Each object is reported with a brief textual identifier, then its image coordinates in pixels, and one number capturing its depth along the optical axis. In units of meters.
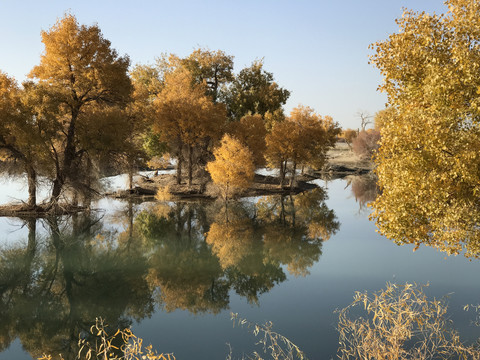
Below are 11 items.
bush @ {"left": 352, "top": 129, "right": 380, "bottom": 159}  98.04
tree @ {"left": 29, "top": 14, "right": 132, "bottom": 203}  34.91
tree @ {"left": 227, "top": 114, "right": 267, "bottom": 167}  56.07
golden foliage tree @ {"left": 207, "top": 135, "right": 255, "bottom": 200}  45.22
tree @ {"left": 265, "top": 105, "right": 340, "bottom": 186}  55.19
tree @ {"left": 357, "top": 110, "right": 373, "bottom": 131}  125.62
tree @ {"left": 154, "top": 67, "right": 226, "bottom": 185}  49.03
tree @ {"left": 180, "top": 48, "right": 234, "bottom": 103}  62.84
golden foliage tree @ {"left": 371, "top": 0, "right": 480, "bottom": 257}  13.20
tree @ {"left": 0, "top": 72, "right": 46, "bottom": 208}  32.38
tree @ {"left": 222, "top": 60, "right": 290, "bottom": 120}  70.19
